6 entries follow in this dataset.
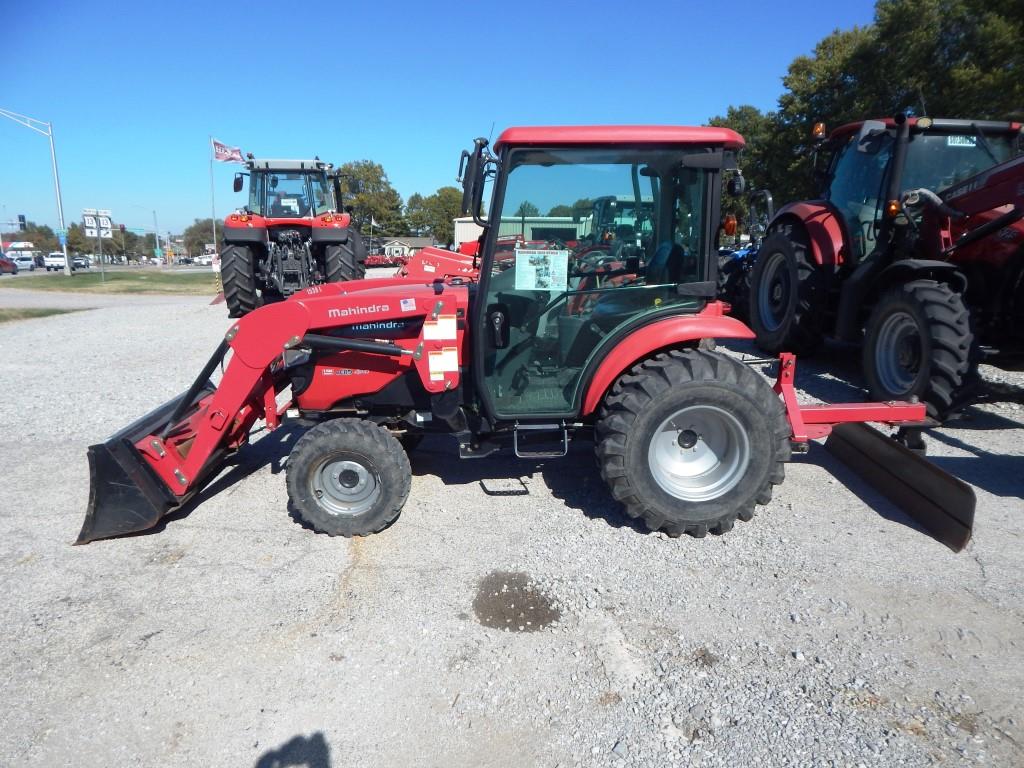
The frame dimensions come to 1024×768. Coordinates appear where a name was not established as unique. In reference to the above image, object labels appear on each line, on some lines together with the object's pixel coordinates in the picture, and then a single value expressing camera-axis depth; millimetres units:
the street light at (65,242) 29938
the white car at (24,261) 44469
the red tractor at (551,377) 3252
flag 25992
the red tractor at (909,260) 4605
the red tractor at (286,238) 11164
